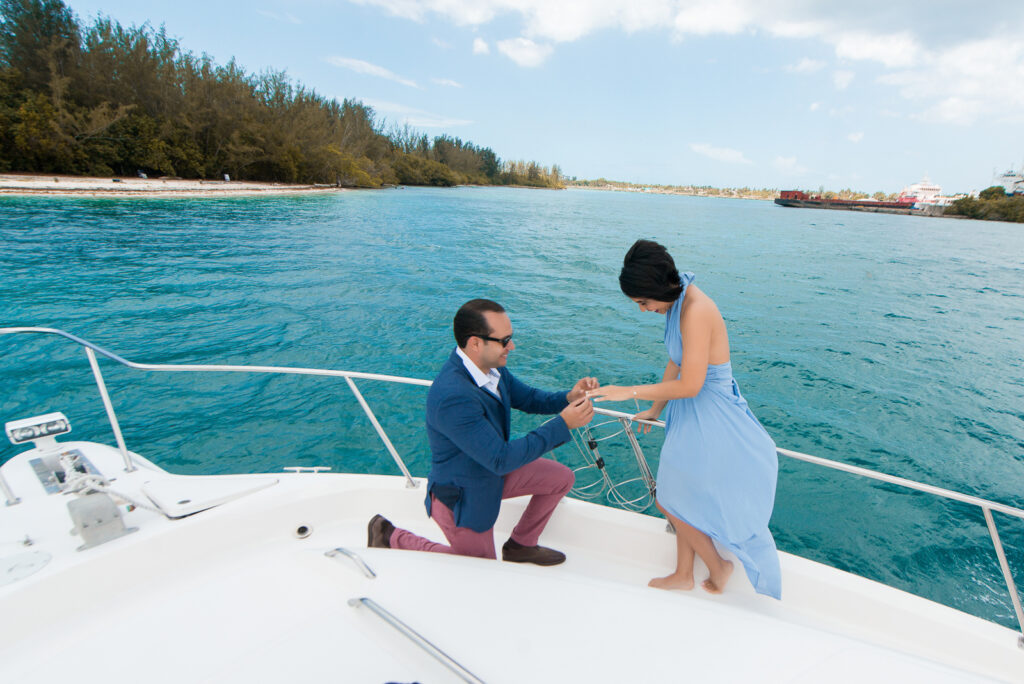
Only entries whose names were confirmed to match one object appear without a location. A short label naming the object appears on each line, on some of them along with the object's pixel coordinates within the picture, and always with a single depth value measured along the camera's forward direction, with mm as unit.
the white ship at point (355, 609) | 1220
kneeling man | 1616
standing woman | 1701
